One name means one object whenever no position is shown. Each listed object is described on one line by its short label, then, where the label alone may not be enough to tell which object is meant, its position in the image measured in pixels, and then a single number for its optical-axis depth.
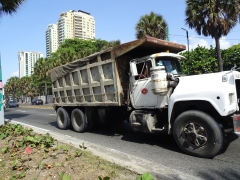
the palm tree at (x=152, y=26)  23.58
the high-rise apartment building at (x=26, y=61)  134.25
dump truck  4.78
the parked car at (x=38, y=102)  44.08
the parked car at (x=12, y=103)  37.78
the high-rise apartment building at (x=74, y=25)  101.25
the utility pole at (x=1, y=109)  10.01
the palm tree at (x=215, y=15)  17.53
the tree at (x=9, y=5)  11.18
